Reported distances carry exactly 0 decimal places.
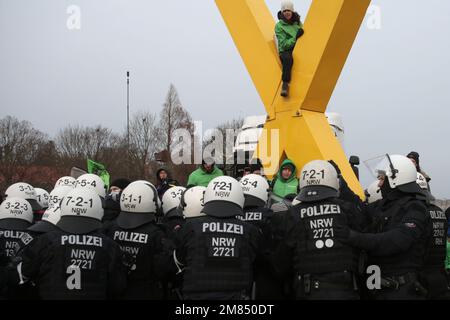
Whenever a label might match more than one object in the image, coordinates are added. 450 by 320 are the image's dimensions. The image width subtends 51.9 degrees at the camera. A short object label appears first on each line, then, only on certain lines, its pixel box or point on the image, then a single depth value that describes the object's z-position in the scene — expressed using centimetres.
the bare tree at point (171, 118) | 3594
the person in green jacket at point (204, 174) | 869
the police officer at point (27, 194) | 744
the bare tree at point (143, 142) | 3709
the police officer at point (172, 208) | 643
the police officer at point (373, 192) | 676
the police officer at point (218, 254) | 452
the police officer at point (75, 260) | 449
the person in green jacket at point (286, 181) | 780
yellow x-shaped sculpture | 833
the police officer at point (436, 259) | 535
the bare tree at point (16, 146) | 4244
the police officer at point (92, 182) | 723
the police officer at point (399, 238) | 453
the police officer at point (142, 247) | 523
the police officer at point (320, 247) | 454
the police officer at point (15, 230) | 527
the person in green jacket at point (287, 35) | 892
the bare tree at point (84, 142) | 4541
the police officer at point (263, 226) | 526
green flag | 981
